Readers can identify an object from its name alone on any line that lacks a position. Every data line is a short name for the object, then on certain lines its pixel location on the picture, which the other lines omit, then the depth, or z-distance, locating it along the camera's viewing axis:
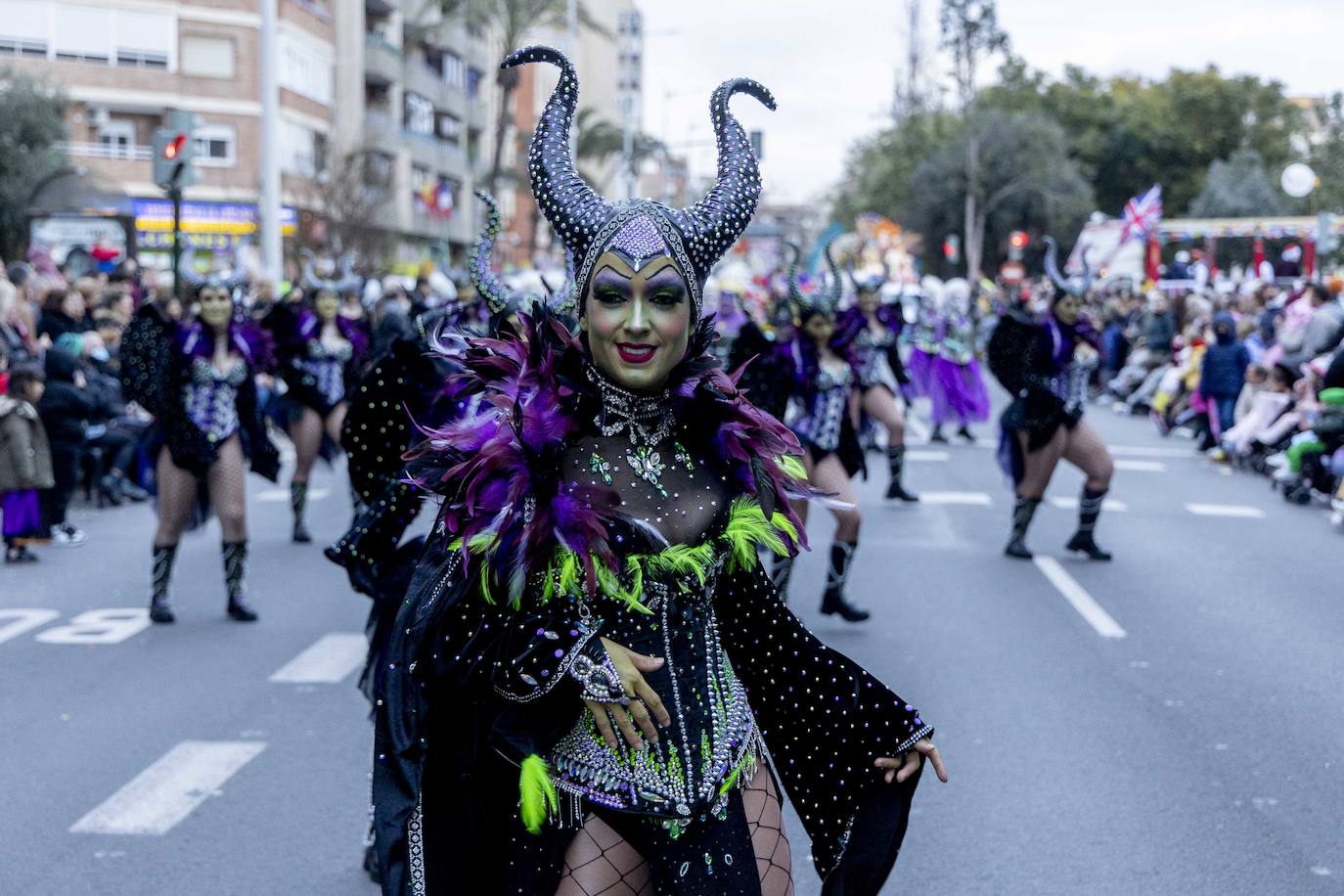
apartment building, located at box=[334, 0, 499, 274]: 53.28
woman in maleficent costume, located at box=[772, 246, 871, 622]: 9.23
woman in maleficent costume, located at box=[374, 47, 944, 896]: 3.03
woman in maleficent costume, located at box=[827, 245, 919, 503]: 10.17
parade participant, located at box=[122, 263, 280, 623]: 9.25
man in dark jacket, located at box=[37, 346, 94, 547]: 12.59
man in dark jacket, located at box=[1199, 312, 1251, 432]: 19.89
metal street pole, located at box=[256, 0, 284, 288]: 21.27
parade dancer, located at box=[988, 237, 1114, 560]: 11.49
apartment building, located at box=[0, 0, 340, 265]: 42.75
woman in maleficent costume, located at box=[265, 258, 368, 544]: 12.63
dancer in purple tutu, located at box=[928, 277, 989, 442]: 19.23
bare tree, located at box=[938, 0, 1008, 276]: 61.78
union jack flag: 30.12
